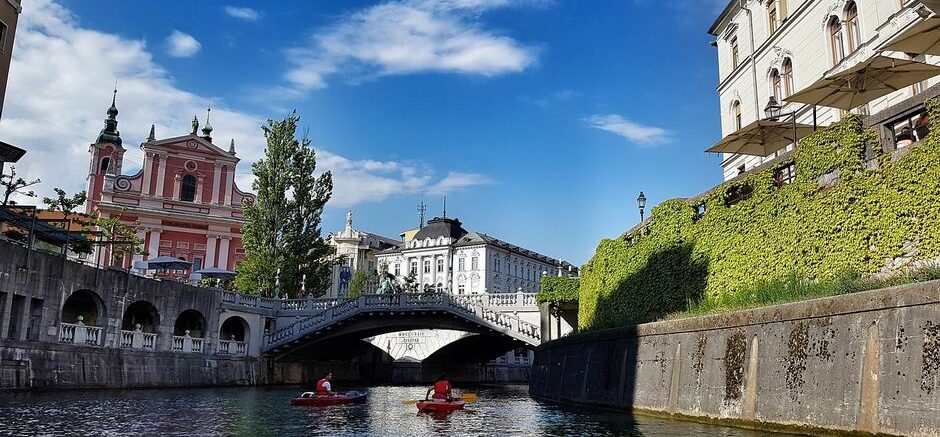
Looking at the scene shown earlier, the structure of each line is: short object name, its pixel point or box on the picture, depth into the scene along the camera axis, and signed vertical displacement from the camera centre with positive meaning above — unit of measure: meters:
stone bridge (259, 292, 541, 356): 44.22 +1.92
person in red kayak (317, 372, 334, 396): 26.66 -1.64
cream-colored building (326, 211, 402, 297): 111.56 +15.62
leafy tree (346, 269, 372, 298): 83.50 +7.33
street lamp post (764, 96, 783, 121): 24.67 +8.83
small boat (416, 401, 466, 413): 23.44 -1.94
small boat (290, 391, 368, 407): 25.84 -2.05
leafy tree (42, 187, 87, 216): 45.06 +8.50
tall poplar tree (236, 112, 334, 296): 49.97 +8.69
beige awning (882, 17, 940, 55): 16.94 +8.13
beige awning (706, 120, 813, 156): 23.89 +7.84
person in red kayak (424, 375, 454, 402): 24.09 -1.44
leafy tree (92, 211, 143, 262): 49.31 +7.42
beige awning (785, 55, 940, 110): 18.77 +7.77
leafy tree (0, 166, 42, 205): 34.94 +7.34
